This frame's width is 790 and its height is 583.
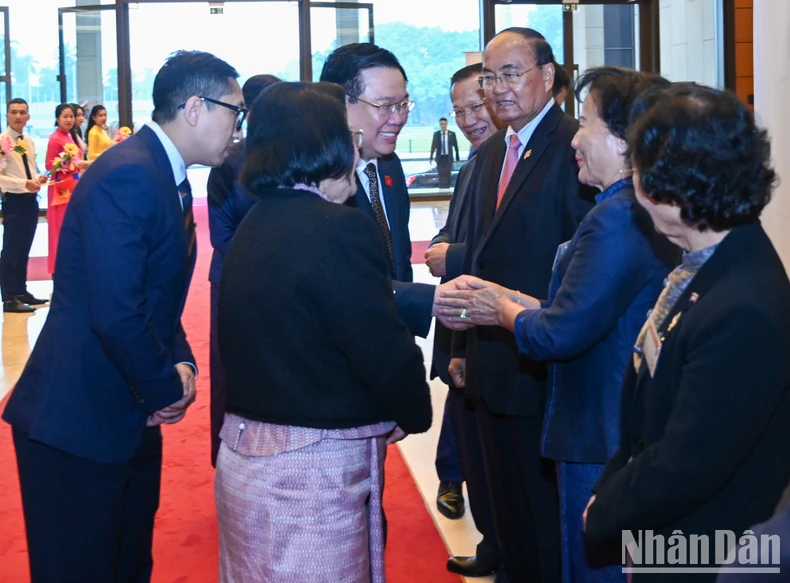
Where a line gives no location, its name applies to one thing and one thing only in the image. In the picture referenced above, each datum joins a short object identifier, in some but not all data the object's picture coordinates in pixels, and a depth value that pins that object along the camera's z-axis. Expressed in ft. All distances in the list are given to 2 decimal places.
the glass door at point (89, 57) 48.26
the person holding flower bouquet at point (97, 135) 32.99
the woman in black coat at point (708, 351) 4.46
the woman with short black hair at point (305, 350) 5.83
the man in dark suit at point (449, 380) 10.22
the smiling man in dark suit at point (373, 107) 9.65
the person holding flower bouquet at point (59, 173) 27.61
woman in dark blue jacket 6.53
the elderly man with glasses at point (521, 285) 8.64
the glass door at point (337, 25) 48.93
